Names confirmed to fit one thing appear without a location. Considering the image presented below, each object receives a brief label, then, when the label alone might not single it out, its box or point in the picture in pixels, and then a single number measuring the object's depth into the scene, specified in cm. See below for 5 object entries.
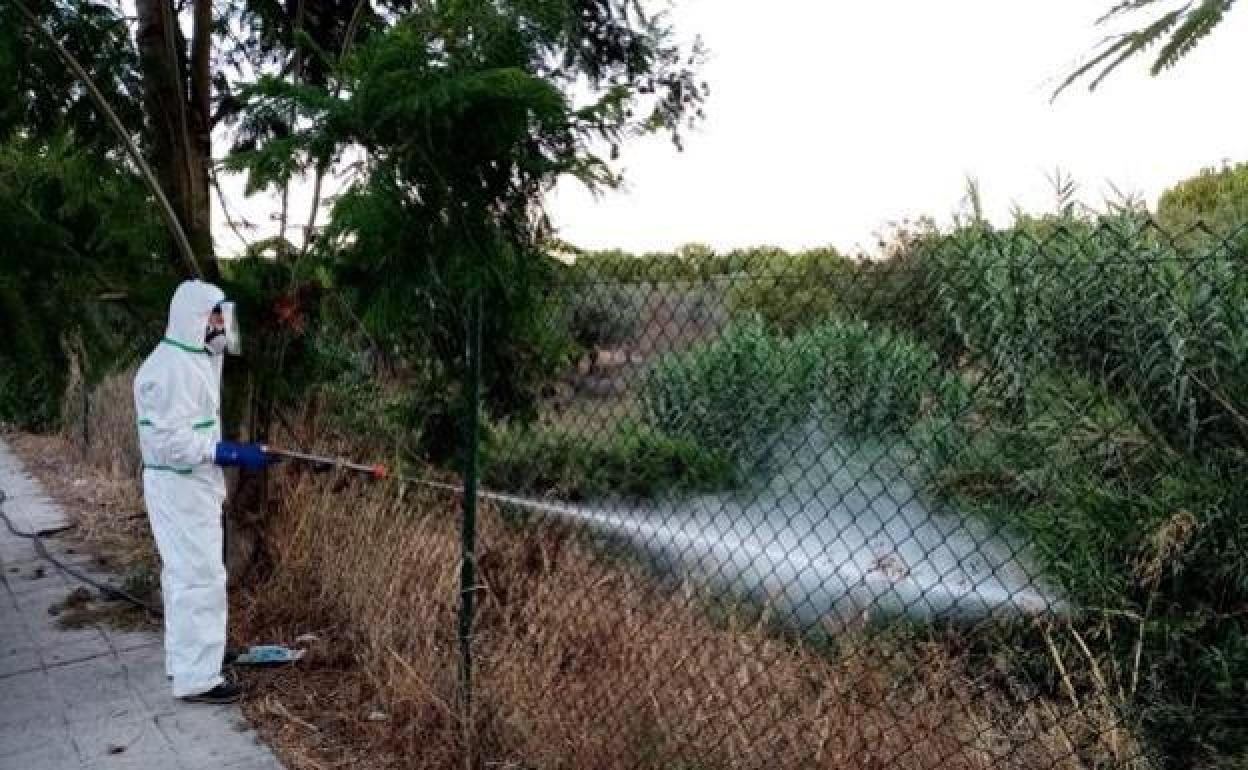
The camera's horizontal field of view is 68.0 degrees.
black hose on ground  488
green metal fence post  320
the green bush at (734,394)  330
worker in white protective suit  371
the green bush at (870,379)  296
